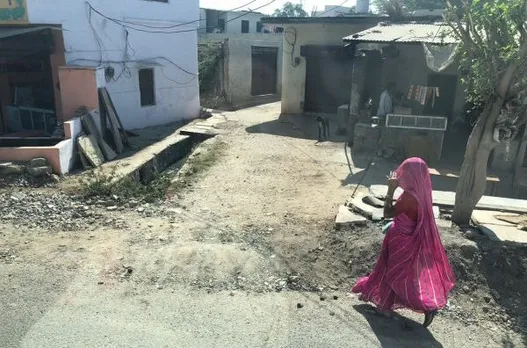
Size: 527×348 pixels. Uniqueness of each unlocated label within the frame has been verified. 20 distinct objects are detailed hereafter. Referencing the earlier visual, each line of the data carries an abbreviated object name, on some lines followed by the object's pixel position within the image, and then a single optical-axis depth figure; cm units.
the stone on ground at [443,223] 543
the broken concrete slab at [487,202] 611
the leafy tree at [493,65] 447
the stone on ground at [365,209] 576
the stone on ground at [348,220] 570
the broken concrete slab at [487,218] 549
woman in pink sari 383
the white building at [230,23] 3244
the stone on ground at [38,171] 789
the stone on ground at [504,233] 503
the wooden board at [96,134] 985
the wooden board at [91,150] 917
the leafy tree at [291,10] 5028
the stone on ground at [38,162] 802
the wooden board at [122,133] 1132
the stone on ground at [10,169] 779
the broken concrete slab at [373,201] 608
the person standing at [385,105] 1102
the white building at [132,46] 1099
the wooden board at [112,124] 1077
